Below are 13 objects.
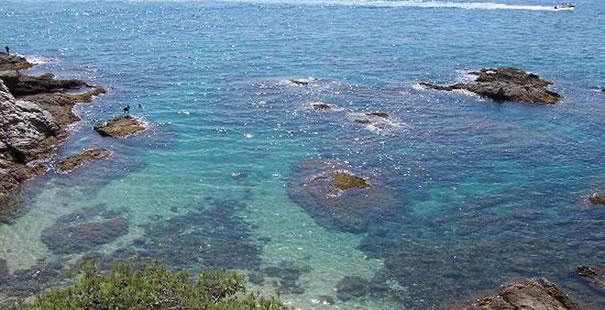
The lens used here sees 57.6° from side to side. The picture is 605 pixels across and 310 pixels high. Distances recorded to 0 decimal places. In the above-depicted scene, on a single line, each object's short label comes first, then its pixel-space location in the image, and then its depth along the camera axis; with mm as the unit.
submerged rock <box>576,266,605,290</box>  34094
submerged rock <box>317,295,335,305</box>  31972
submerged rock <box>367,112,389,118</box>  63438
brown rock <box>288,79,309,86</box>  76650
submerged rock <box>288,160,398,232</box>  41500
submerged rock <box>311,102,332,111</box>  66062
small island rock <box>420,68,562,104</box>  69812
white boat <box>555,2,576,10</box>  162125
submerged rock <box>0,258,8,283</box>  33988
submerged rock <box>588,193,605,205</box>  44081
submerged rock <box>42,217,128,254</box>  37469
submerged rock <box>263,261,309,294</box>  33362
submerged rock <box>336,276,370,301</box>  32781
